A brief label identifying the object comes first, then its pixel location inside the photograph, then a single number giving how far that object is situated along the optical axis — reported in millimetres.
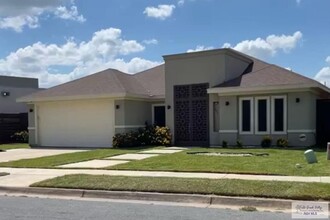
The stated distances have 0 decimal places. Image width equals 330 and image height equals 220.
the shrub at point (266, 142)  20031
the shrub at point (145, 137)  22328
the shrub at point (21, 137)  28984
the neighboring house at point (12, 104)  28938
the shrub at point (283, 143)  19641
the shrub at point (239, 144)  20422
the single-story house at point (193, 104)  19891
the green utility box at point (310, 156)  13461
